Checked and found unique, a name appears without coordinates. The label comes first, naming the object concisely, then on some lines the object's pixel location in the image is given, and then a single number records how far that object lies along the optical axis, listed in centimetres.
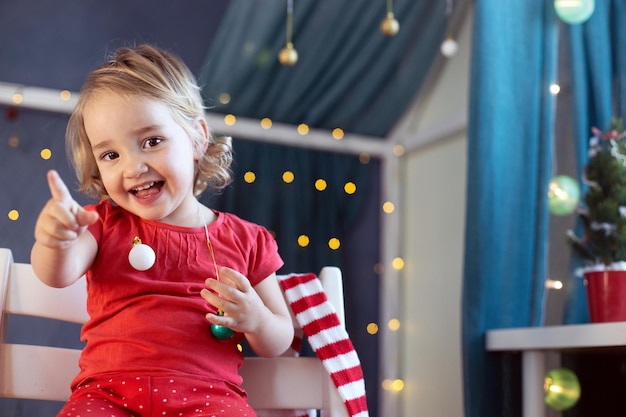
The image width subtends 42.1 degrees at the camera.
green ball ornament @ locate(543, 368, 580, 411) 164
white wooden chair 107
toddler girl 97
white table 138
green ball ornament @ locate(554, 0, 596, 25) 172
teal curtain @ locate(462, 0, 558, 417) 177
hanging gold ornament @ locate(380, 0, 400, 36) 201
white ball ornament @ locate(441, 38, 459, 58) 212
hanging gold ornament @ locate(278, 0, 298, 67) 203
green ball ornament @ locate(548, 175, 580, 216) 164
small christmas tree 151
